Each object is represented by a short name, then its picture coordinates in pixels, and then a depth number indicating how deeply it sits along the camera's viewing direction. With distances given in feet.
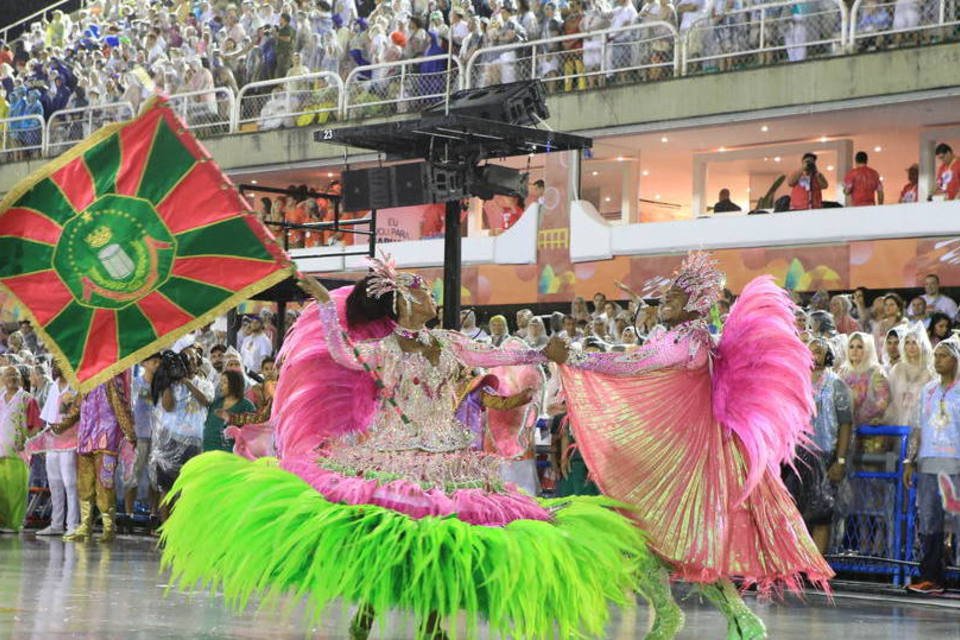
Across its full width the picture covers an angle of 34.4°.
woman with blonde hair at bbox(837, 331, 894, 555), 36.17
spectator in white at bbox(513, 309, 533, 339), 50.87
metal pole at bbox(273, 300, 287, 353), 49.52
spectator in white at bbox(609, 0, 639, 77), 62.28
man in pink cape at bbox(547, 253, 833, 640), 22.79
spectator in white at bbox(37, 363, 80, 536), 48.88
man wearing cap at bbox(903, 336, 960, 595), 34.12
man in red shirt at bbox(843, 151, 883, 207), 56.54
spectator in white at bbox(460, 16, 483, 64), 65.77
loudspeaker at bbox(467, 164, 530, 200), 33.91
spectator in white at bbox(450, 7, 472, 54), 67.41
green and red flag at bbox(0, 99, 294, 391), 20.90
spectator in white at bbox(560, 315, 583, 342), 48.91
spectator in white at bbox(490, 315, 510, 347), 47.65
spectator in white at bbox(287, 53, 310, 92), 74.13
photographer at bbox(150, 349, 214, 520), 46.91
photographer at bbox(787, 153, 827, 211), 57.57
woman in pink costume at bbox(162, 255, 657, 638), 18.99
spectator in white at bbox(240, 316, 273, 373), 59.77
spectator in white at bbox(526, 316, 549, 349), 46.18
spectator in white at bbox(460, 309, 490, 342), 49.33
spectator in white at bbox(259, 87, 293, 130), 75.87
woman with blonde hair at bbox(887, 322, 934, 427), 35.78
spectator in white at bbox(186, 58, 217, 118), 79.82
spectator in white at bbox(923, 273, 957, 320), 46.55
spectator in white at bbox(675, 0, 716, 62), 59.93
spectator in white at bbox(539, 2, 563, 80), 64.44
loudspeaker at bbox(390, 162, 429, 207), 37.47
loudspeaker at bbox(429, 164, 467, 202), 33.32
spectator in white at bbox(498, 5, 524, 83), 64.23
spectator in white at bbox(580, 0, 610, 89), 63.19
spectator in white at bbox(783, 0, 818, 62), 57.00
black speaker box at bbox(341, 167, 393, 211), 40.81
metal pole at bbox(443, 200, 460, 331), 31.81
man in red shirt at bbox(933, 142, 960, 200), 53.31
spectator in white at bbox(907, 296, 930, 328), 45.62
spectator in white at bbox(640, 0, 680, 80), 61.00
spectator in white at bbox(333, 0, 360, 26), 76.95
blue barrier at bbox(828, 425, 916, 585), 35.63
